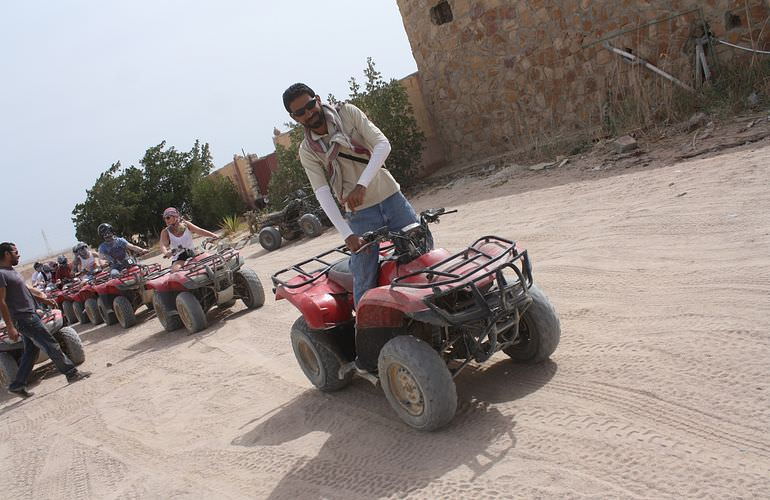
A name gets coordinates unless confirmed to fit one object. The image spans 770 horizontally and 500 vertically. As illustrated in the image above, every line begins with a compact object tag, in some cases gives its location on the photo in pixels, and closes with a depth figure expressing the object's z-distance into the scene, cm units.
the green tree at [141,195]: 2814
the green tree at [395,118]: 1575
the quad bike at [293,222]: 1535
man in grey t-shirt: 819
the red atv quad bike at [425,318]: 384
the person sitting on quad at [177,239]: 959
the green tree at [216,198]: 2547
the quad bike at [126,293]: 1145
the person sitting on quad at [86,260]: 1317
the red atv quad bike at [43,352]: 912
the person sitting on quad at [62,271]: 1469
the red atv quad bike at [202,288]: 895
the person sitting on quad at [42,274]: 1465
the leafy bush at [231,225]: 2209
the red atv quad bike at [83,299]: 1256
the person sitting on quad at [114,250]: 1208
